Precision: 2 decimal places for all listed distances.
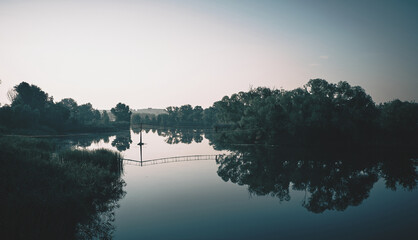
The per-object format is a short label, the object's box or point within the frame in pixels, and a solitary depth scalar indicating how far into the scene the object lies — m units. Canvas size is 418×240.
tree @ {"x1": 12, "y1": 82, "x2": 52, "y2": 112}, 100.69
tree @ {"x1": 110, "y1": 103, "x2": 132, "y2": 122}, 162.38
